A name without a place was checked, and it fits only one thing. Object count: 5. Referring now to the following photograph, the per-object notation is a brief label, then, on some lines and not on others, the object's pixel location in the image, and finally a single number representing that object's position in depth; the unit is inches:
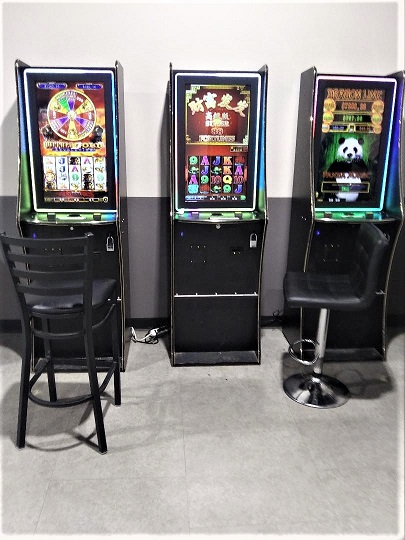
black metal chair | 88.5
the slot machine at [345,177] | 128.4
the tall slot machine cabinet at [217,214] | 126.3
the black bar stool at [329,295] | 104.7
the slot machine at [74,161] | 122.4
